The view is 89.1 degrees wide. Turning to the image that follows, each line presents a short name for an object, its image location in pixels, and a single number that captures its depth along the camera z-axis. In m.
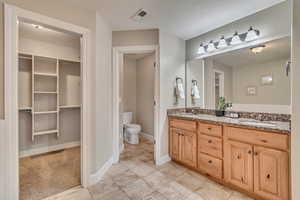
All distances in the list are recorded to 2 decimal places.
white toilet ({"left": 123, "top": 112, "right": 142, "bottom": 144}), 3.82
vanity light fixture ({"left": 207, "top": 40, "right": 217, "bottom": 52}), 2.67
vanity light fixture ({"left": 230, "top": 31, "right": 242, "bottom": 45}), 2.32
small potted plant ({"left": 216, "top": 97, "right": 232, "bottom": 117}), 2.54
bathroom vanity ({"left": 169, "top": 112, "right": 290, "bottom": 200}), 1.57
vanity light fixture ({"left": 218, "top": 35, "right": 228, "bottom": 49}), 2.49
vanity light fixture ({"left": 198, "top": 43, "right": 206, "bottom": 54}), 2.84
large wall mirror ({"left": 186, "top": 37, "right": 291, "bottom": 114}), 2.00
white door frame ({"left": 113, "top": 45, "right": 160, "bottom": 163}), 2.75
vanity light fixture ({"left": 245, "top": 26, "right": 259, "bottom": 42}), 2.14
